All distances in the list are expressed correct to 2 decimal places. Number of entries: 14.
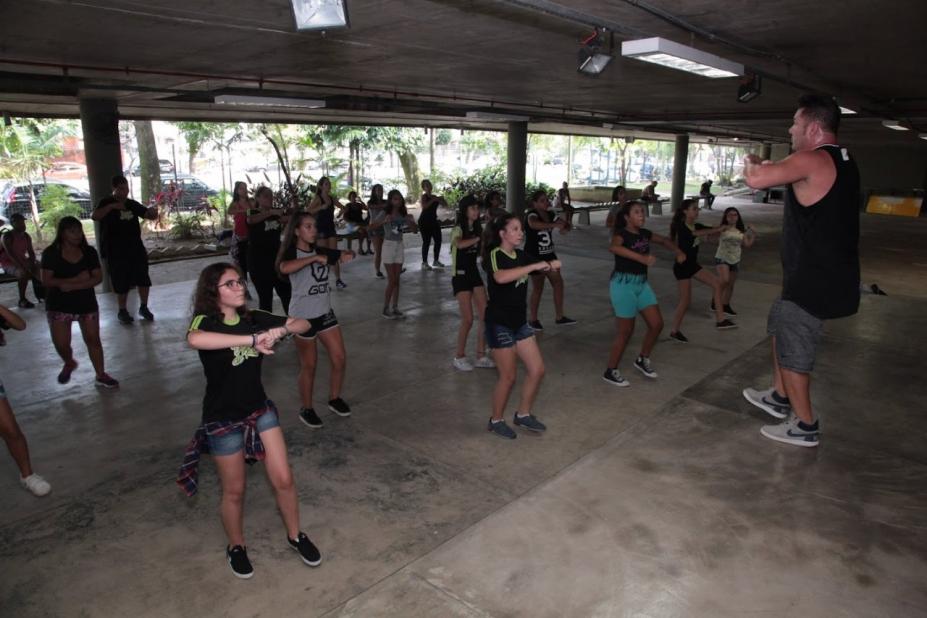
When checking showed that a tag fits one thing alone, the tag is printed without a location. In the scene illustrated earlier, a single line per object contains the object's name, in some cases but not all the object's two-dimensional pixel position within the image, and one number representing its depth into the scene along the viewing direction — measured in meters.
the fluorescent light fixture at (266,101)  8.34
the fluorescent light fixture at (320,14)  4.04
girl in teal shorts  5.53
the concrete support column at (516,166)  16.14
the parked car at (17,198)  15.60
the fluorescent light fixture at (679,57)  4.91
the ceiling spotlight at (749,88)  7.53
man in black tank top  3.89
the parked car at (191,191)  17.62
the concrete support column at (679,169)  23.77
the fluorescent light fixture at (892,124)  12.98
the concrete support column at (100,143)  9.31
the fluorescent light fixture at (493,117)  13.52
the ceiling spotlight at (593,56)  5.36
